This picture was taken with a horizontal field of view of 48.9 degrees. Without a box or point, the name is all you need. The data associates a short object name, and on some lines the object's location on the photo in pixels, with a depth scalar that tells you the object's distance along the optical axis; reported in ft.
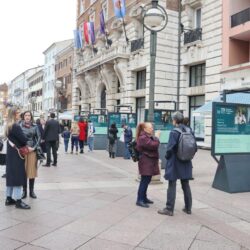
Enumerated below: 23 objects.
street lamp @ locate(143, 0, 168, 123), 22.16
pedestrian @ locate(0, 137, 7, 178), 16.21
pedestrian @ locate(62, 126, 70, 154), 44.74
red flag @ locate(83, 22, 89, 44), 83.28
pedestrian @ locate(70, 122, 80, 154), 41.09
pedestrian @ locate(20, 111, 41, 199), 17.43
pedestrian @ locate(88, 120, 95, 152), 46.48
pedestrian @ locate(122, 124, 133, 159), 38.23
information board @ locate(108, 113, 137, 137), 42.85
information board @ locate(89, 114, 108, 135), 50.05
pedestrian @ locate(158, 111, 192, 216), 15.40
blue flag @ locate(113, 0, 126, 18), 66.53
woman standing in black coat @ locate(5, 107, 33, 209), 15.50
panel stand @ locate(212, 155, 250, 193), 20.62
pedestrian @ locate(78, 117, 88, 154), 42.69
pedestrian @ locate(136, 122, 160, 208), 16.59
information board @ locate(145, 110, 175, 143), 30.59
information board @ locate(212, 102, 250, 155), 20.30
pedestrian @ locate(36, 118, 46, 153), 29.62
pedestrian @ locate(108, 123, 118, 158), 39.31
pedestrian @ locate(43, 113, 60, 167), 30.68
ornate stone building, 62.03
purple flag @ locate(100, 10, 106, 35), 75.30
